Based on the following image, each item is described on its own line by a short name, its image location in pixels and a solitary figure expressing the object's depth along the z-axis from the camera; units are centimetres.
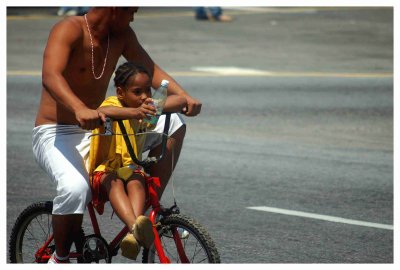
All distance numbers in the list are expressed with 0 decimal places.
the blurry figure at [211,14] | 4647
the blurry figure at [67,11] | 4702
